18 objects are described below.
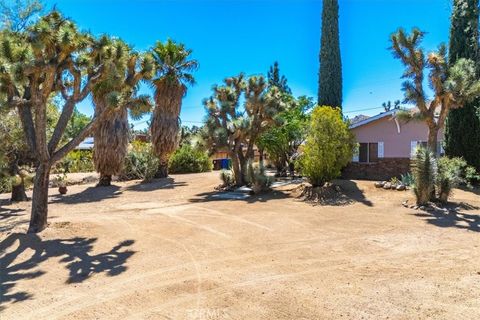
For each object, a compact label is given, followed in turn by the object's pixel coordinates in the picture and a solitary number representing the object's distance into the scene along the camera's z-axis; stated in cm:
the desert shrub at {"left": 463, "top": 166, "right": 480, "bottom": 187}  1355
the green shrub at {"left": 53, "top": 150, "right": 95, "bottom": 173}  2527
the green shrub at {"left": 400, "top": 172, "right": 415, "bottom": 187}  1465
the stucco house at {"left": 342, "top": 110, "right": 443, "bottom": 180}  1749
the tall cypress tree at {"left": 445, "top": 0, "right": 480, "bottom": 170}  1636
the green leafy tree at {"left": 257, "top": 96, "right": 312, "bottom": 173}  2062
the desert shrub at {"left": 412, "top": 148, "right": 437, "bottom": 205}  1119
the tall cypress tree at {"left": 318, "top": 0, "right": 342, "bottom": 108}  1939
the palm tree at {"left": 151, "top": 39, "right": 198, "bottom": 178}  2044
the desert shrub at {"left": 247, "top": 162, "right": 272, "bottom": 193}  1570
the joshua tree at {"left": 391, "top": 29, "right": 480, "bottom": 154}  1300
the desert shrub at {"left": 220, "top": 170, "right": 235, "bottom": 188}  1752
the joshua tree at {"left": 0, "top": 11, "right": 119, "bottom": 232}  784
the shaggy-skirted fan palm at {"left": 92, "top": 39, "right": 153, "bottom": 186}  886
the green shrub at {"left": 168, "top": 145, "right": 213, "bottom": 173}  2673
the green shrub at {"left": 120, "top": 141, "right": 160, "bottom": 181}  2155
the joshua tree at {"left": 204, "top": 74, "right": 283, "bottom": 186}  1619
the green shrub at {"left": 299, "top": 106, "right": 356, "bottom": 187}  1463
